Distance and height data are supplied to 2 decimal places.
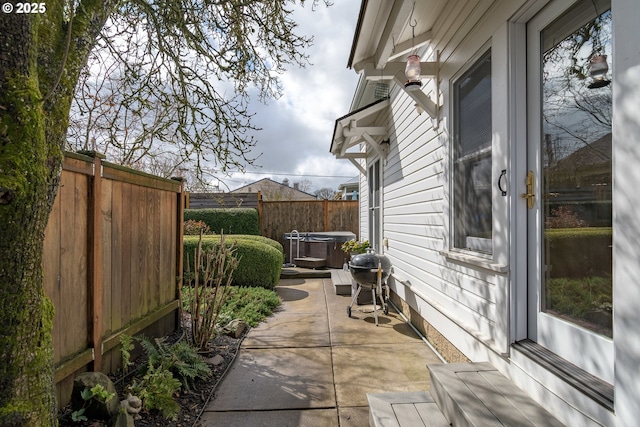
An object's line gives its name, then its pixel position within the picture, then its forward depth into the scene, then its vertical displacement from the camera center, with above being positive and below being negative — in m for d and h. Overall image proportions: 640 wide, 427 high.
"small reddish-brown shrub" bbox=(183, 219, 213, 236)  9.09 -0.29
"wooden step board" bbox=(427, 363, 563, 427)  1.69 -0.98
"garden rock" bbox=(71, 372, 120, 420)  2.09 -1.11
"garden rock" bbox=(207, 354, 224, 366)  3.23 -1.33
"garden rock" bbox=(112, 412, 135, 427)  1.94 -1.13
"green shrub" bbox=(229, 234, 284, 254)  7.33 -0.46
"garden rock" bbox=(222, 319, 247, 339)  3.96 -1.27
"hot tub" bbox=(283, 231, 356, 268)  9.19 -0.76
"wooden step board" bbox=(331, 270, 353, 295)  6.28 -1.19
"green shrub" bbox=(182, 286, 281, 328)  4.45 -1.25
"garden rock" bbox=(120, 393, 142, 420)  2.13 -1.16
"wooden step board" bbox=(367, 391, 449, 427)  2.01 -1.18
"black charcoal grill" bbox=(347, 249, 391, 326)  4.70 -0.73
